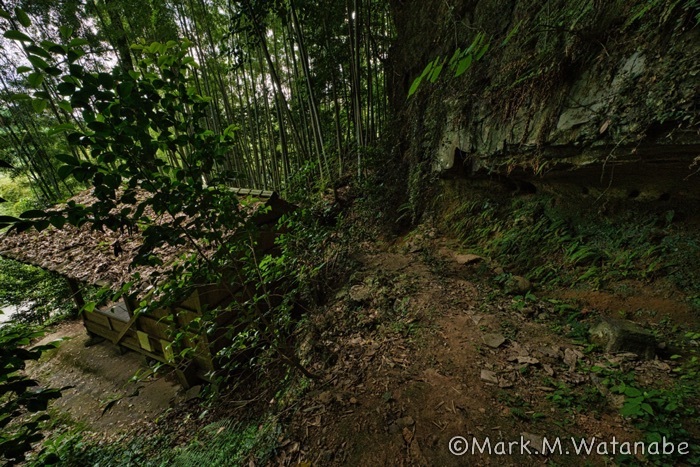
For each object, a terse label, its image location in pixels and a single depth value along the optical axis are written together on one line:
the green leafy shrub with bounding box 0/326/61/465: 1.05
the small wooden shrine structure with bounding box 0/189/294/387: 4.32
